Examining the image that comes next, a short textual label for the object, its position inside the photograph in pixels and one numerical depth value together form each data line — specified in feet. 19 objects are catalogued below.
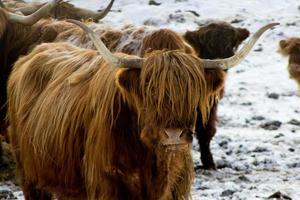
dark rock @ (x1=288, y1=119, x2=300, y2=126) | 66.72
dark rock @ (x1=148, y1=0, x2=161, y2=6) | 131.17
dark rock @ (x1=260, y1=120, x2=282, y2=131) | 65.07
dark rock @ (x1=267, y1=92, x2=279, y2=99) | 81.46
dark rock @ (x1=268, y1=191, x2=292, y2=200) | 40.60
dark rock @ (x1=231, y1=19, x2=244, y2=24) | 120.88
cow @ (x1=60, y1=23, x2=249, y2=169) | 41.45
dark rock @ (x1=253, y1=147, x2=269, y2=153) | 54.39
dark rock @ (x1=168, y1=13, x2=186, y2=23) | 122.31
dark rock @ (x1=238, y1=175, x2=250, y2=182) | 45.74
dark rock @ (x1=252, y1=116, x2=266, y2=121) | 69.56
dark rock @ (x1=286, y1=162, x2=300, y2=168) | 50.08
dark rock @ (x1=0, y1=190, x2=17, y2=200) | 39.58
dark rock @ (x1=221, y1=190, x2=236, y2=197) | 41.24
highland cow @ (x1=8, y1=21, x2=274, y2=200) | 22.65
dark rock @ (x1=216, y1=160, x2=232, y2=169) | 50.42
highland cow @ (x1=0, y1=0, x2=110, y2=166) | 50.63
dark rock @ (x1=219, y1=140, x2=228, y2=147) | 56.65
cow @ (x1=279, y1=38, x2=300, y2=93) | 64.85
